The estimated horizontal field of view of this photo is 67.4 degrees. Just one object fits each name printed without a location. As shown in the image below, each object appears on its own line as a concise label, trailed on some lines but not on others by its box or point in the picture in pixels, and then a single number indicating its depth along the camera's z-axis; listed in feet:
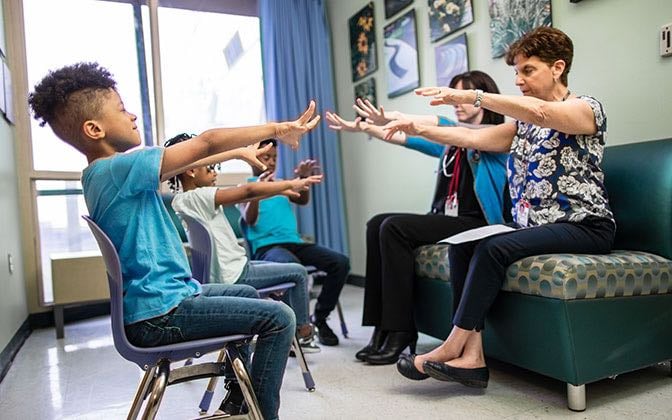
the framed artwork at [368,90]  12.22
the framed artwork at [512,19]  7.70
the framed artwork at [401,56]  10.65
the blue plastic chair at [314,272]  8.15
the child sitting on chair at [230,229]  5.94
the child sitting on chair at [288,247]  8.04
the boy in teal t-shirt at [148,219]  3.52
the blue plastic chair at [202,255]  5.24
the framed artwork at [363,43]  12.01
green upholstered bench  4.82
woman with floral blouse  5.14
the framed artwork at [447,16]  9.19
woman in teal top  6.70
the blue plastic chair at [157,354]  3.42
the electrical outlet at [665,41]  6.06
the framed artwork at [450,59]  9.33
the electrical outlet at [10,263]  8.72
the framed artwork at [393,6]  10.80
